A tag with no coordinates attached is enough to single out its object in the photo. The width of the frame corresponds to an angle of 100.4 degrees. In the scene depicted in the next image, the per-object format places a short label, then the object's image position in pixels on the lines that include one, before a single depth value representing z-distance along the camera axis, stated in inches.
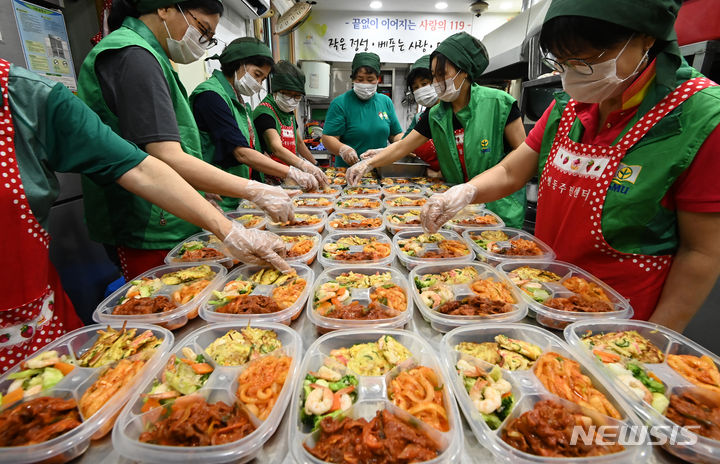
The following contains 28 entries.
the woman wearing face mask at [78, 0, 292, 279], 23.3
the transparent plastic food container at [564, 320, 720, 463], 11.9
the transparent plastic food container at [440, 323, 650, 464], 11.9
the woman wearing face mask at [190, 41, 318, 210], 40.5
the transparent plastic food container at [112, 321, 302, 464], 11.8
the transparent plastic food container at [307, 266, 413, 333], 19.1
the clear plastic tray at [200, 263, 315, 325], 19.9
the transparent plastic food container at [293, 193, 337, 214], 42.8
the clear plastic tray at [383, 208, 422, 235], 34.8
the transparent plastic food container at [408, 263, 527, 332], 19.3
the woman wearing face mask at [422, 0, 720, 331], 18.9
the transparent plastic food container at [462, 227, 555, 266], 27.3
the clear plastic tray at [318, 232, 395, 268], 27.2
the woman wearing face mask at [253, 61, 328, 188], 57.9
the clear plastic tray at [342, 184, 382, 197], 49.4
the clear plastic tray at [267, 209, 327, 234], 34.8
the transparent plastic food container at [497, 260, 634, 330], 19.4
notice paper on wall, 35.4
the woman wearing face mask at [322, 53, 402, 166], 69.4
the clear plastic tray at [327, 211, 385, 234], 35.1
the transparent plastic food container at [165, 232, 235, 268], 27.5
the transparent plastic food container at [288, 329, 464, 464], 12.3
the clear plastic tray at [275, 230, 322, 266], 27.9
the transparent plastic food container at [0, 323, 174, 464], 11.5
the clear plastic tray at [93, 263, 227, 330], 19.4
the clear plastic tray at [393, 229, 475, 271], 26.7
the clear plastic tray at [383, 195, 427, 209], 42.5
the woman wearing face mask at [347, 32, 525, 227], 41.3
